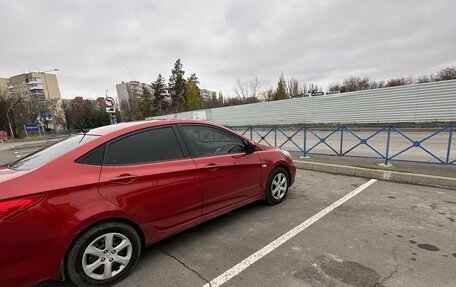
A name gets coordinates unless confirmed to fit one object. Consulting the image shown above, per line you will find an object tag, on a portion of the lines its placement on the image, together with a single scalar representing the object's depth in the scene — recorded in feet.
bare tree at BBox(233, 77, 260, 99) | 160.73
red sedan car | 6.47
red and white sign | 39.43
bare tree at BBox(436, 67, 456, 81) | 117.73
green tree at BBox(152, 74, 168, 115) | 181.27
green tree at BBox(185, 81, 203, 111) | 161.19
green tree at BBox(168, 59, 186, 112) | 177.68
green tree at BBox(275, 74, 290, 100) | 147.64
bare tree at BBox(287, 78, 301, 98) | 185.35
